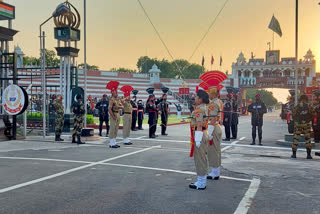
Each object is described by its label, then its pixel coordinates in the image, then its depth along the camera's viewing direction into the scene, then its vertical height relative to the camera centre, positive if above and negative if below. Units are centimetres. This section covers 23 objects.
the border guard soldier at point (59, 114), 1312 -36
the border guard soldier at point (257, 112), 1317 -19
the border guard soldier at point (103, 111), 1585 -24
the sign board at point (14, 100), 1222 +20
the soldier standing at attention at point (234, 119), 1515 -55
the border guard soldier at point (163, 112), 1653 -28
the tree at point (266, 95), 12888 +495
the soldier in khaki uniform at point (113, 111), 1167 -18
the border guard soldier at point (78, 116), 1218 -38
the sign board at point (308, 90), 2731 +151
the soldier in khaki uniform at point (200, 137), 596 -57
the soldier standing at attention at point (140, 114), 1991 -48
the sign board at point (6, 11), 1468 +431
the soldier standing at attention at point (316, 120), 1292 -48
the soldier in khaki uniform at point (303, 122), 990 -43
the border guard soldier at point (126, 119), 1240 -49
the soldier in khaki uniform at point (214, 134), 687 -59
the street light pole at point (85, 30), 1622 +378
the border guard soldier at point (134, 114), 1920 -46
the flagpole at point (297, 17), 1422 +397
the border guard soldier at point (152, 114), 1525 -36
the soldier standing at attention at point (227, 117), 1459 -45
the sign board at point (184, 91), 3688 +180
